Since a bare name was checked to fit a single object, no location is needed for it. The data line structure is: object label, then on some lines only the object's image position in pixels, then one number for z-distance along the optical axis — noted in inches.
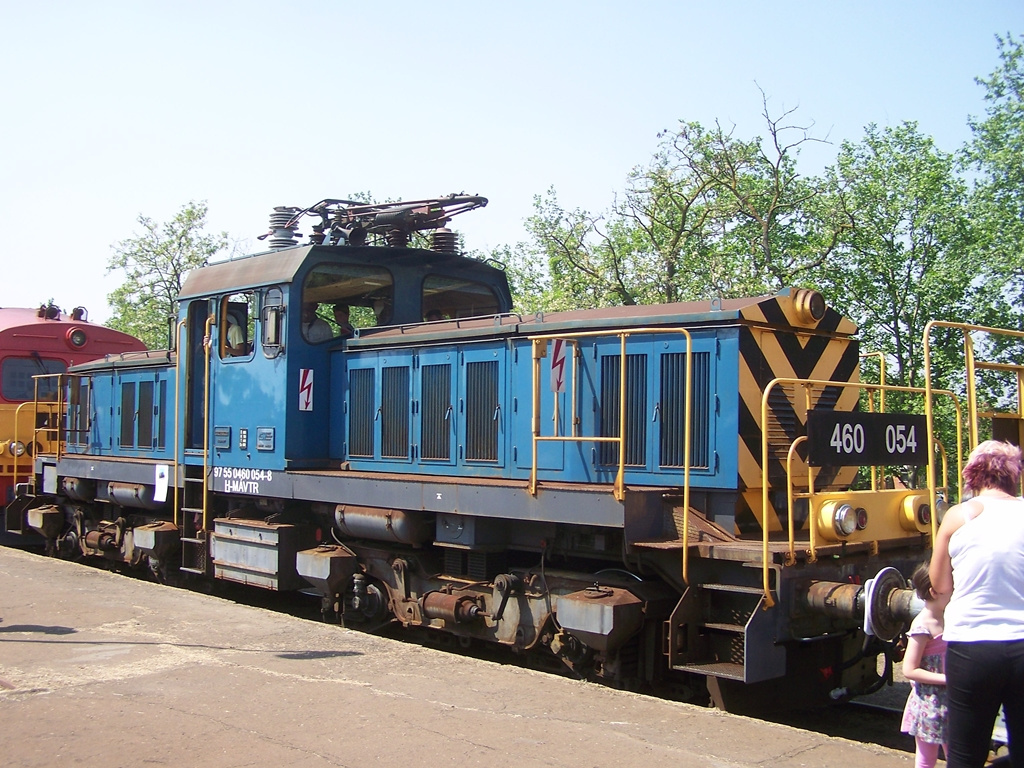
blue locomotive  250.2
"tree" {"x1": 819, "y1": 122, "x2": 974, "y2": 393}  721.6
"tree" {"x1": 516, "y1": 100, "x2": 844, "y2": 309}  770.2
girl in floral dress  168.1
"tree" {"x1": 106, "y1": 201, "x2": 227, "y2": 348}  1311.5
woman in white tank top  148.6
